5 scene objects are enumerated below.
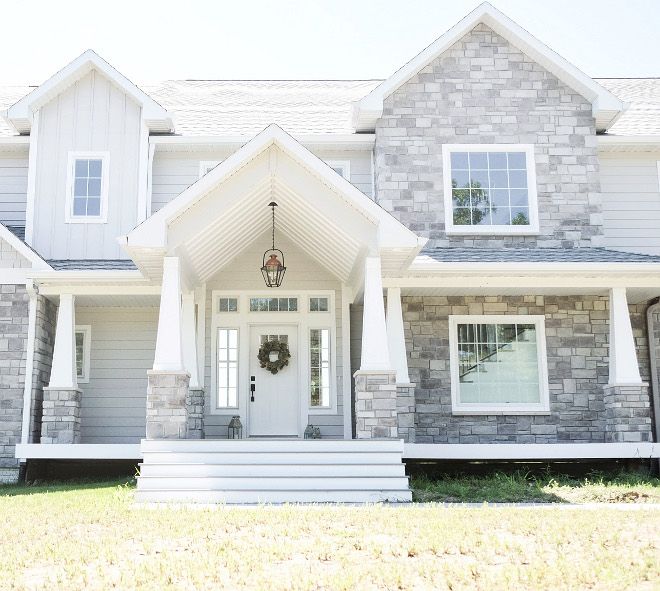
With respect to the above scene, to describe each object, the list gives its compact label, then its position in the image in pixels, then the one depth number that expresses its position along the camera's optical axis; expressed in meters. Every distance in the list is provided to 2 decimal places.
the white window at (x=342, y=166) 13.53
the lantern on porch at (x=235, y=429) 12.32
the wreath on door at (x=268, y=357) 12.76
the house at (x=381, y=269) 11.55
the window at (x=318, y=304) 12.98
